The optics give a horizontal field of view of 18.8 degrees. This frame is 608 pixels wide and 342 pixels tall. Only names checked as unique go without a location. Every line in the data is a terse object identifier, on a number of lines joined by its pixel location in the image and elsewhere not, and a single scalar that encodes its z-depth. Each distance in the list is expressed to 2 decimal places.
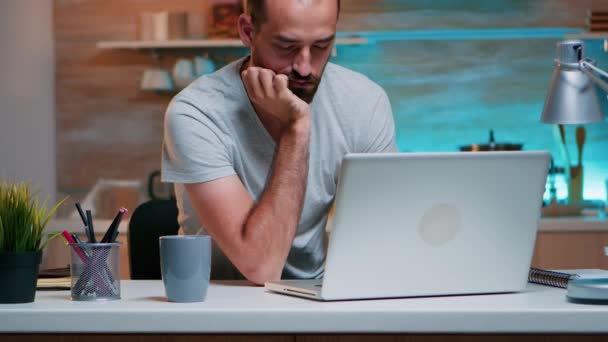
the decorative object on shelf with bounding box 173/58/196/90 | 6.82
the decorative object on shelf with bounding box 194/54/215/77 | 6.83
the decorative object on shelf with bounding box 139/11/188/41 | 6.77
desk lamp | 3.30
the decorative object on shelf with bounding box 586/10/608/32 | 6.65
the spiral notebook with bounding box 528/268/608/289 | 3.24
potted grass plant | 3.03
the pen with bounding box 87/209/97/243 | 3.20
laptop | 2.96
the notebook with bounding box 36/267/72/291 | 3.30
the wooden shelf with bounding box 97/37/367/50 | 6.58
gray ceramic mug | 3.04
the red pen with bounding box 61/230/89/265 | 3.11
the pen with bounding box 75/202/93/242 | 3.20
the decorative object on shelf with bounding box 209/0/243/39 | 6.75
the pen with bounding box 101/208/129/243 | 3.17
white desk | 2.88
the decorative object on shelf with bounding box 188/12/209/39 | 6.87
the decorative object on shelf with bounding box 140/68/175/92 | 6.83
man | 3.54
